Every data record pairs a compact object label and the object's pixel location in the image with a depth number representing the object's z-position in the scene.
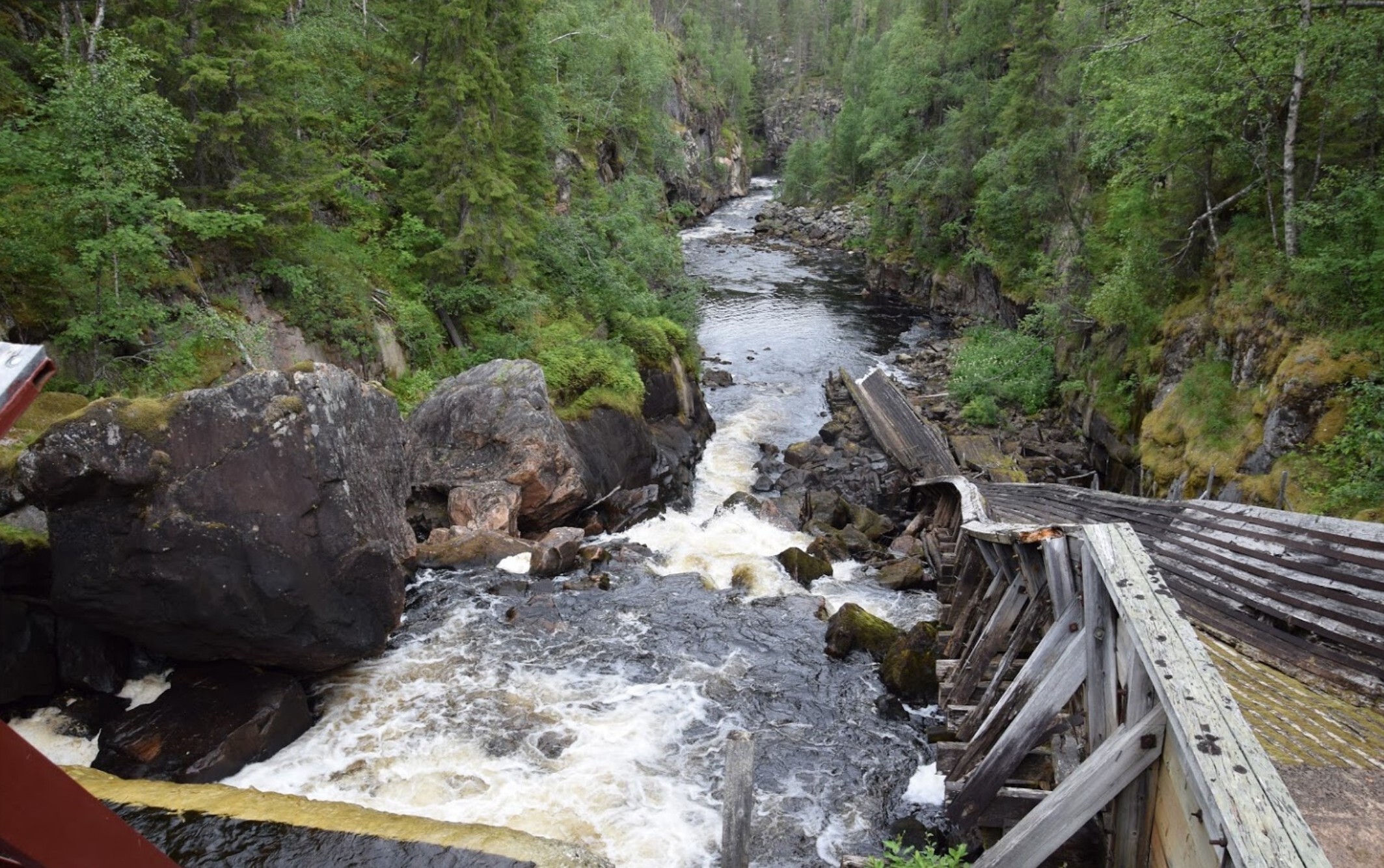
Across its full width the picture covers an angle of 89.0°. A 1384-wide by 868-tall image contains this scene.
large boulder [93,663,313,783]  7.97
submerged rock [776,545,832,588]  14.47
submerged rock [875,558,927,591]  14.24
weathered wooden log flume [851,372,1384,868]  3.12
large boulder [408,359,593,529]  15.50
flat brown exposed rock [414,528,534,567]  13.99
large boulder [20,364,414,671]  8.13
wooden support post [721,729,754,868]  6.25
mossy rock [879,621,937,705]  10.36
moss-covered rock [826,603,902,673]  11.48
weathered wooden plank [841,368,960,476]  19.36
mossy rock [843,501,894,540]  17.41
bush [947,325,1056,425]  23.25
